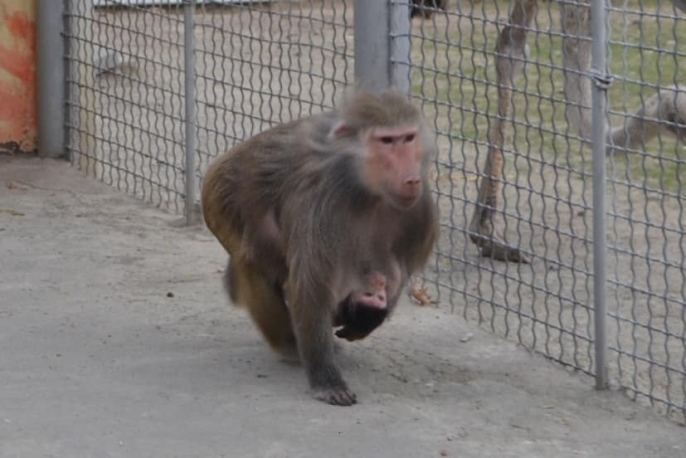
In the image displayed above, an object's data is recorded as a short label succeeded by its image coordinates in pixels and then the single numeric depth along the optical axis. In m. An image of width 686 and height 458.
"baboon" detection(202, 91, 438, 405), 8.98
